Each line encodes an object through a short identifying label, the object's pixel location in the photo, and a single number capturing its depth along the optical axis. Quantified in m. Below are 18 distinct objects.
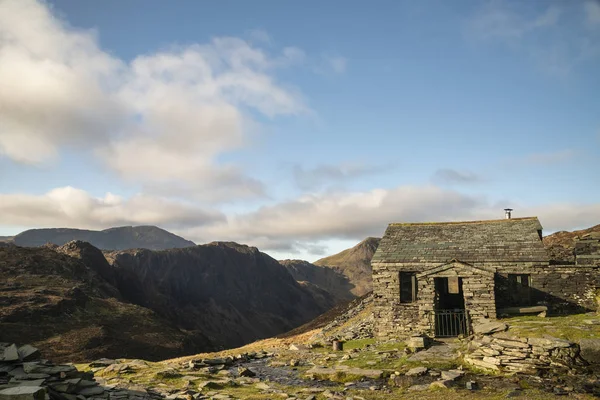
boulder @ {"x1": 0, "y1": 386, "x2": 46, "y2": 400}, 9.07
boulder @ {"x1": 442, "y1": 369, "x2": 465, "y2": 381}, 14.16
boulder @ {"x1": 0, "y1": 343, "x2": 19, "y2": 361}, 12.16
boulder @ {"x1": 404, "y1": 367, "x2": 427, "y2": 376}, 15.03
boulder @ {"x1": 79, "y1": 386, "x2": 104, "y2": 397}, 11.79
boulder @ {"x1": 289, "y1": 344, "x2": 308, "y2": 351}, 23.55
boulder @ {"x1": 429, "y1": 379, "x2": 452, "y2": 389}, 13.34
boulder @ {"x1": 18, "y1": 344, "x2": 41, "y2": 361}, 13.20
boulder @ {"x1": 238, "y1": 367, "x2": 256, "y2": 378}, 17.06
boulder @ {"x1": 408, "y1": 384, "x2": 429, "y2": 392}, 13.26
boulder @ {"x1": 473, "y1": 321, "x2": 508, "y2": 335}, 17.60
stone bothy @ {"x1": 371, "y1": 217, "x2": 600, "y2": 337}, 23.25
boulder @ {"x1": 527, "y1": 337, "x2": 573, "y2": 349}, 14.55
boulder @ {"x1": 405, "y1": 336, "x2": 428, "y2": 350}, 19.25
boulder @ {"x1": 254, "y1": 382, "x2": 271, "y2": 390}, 14.59
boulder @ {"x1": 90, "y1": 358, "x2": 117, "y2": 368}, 19.42
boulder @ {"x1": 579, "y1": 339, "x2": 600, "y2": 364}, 14.00
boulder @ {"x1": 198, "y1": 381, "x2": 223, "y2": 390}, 14.66
